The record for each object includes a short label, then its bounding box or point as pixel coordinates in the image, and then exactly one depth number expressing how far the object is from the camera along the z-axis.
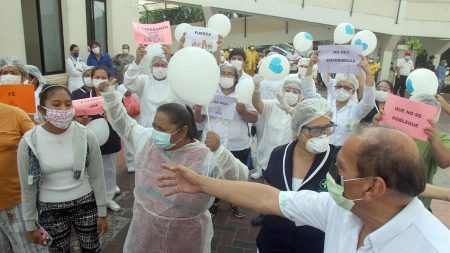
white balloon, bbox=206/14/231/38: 5.33
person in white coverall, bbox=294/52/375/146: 3.99
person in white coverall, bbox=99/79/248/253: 2.34
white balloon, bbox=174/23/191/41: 5.30
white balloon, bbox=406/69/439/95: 3.60
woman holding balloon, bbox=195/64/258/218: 4.27
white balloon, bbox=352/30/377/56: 5.59
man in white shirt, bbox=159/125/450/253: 1.28
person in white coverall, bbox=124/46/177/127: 4.48
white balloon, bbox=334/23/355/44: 5.75
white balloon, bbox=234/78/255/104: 3.83
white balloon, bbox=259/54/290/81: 4.69
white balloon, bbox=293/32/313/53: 6.64
